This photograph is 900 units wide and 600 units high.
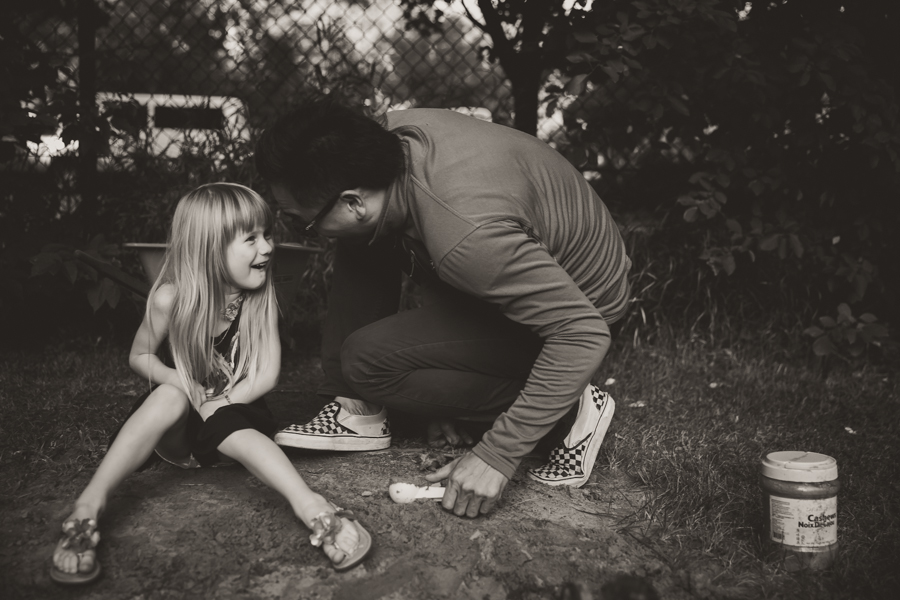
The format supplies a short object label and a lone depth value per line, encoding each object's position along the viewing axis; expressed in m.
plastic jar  1.81
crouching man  1.87
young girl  2.00
